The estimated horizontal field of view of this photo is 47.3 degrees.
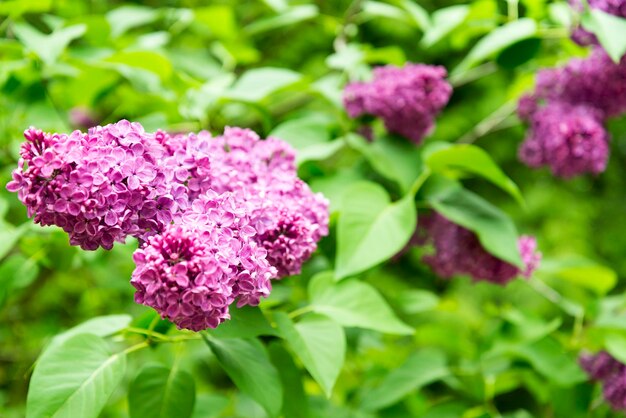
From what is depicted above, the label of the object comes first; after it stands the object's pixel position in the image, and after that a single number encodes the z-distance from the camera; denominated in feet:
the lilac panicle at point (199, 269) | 2.45
